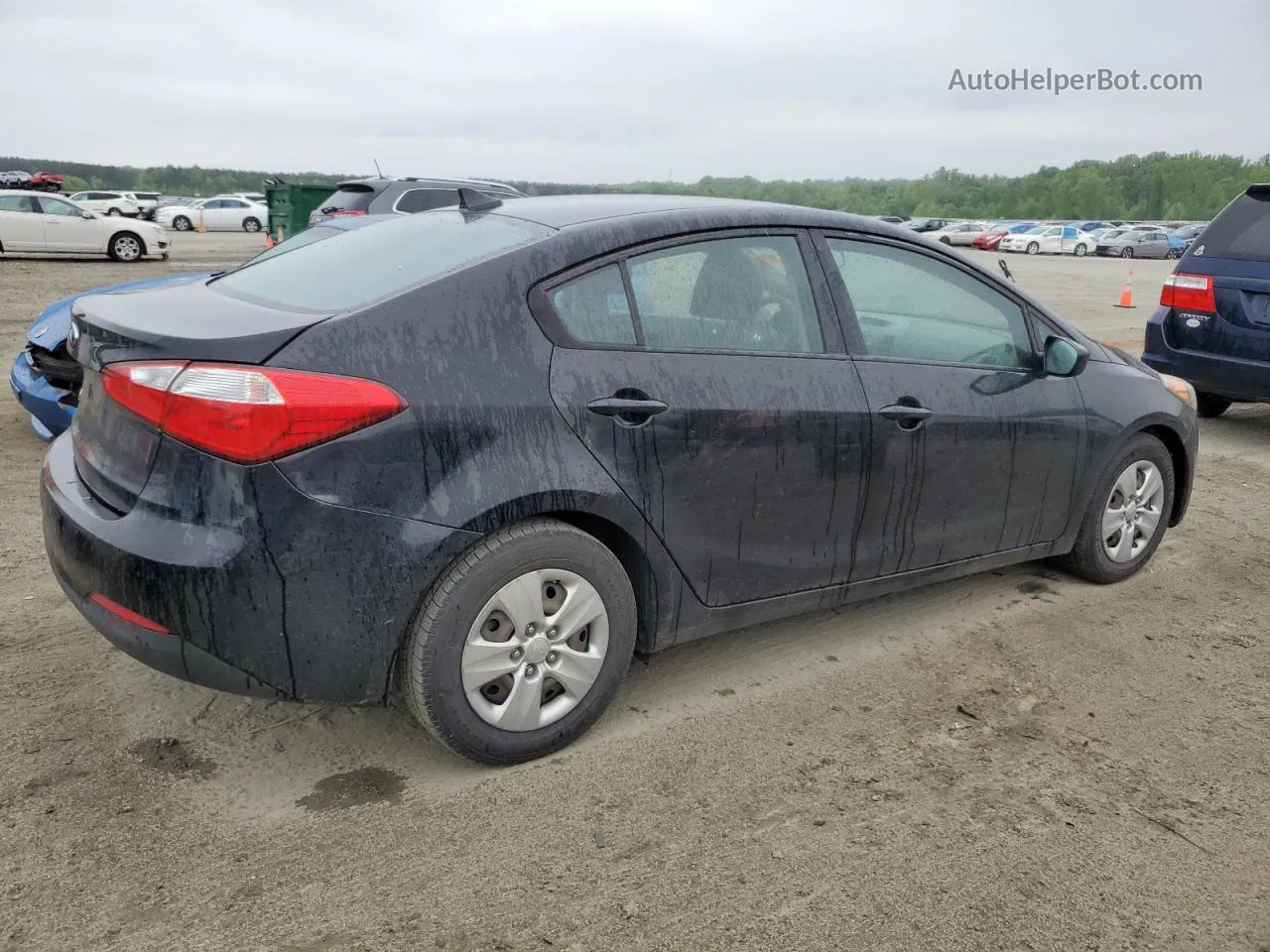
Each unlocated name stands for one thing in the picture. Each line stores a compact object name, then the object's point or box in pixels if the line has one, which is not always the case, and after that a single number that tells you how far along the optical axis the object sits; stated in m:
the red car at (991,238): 50.12
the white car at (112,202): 42.66
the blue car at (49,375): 5.12
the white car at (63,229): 21.22
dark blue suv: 6.78
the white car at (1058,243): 47.16
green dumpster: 19.78
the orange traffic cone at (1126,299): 18.28
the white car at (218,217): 42.00
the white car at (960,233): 52.16
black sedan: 2.50
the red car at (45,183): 51.74
